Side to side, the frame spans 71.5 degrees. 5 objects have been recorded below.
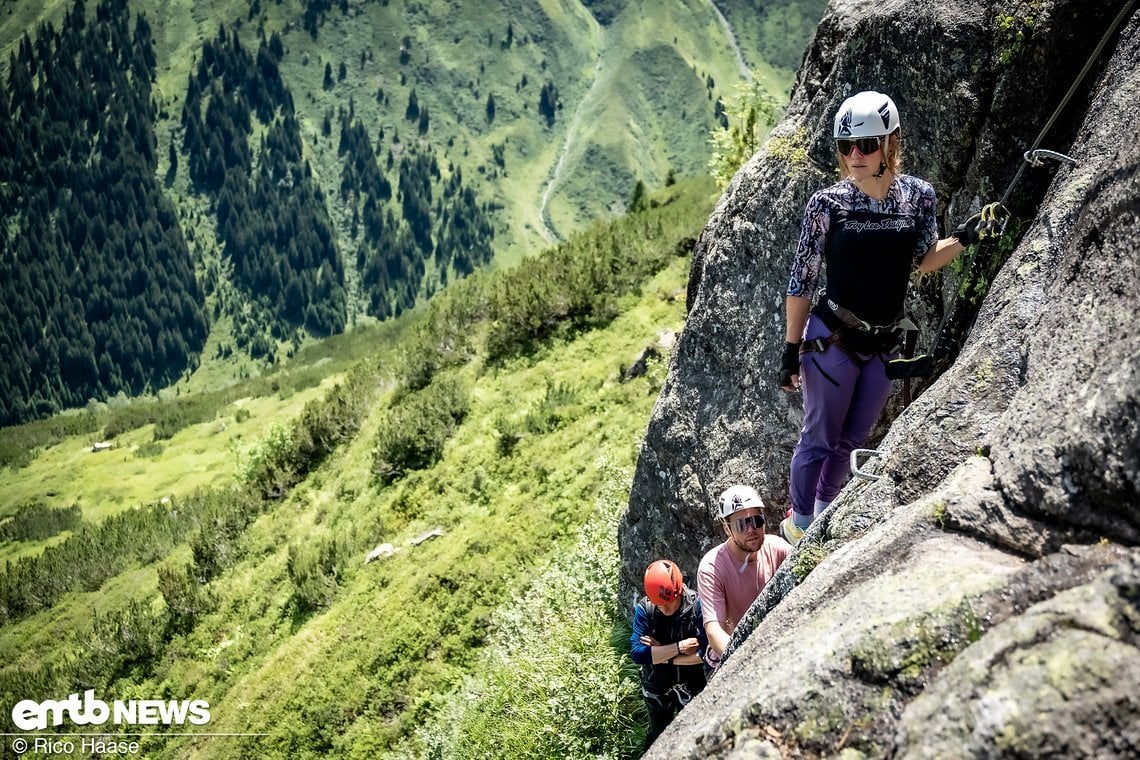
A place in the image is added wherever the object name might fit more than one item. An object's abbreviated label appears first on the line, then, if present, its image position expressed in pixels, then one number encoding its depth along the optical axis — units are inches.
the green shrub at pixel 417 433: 879.7
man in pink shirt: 300.0
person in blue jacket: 326.6
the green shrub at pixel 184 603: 836.0
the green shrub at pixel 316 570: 738.8
